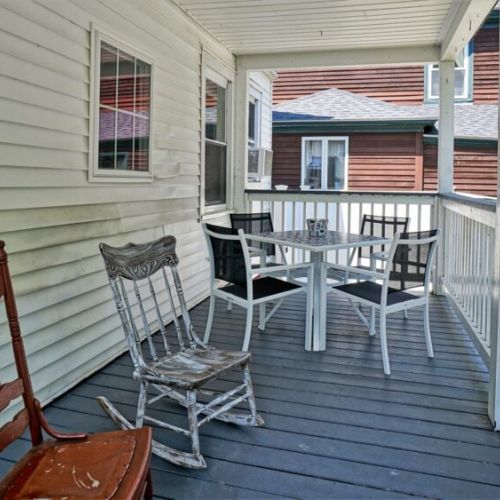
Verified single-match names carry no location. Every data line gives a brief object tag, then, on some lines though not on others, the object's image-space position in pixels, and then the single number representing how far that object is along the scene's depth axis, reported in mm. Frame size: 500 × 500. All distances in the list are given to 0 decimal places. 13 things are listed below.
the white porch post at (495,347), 2422
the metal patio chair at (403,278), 3241
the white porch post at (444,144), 5256
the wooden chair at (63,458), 1362
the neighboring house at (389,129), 10180
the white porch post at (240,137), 5703
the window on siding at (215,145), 5156
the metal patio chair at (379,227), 4945
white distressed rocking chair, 2119
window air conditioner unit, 6850
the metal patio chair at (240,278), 3385
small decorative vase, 4059
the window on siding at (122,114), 3176
